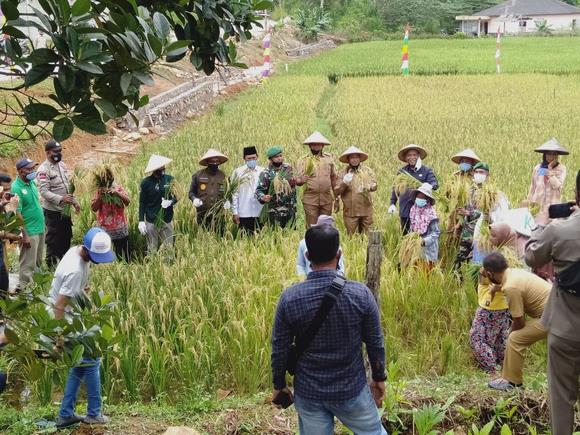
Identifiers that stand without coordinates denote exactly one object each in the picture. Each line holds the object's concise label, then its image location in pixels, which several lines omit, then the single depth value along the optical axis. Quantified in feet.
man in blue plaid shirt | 8.21
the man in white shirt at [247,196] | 20.72
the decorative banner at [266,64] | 69.74
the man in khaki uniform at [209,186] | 20.83
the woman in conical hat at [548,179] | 19.02
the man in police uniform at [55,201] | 19.13
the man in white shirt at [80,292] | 11.30
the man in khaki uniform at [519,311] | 12.11
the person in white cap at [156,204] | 19.61
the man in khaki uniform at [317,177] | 20.35
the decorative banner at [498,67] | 75.95
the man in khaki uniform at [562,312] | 9.31
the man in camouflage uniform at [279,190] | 20.11
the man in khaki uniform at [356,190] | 19.52
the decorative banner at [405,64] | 76.35
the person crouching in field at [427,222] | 17.10
